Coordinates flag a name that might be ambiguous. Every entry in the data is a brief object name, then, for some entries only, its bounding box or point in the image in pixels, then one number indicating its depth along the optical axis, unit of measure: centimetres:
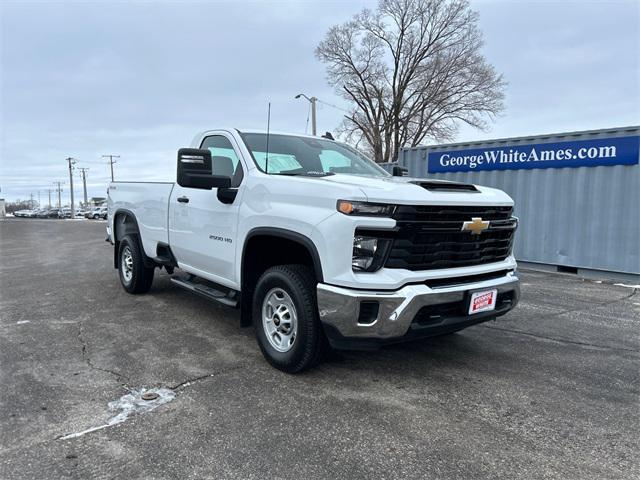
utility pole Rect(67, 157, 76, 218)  7724
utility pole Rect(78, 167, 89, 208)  9744
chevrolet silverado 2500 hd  319
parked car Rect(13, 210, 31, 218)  7772
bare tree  3631
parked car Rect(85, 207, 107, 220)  6069
